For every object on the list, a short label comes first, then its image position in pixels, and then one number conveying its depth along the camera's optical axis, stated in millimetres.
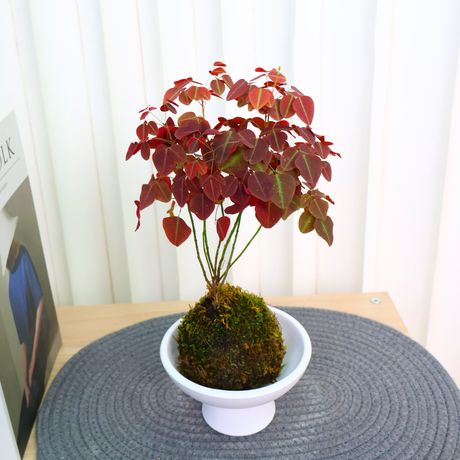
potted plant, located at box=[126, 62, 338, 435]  535
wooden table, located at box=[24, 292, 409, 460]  958
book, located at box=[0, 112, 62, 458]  649
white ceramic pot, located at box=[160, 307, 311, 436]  616
